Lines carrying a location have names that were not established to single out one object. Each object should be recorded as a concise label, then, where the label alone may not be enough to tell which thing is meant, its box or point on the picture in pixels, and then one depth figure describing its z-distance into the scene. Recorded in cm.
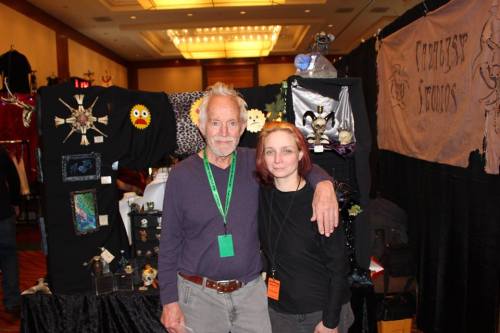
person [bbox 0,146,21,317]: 298
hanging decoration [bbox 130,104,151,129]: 255
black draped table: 227
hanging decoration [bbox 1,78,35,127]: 243
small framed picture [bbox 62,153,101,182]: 245
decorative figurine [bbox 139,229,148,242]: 247
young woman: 141
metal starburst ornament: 245
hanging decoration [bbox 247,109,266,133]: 243
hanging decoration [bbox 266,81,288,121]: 233
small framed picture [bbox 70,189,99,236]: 247
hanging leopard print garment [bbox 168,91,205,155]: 260
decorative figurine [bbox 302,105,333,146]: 216
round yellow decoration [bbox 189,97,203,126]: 256
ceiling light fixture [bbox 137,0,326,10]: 717
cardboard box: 255
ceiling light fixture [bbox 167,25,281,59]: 1001
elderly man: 155
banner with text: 206
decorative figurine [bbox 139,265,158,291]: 234
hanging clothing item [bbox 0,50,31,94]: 545
